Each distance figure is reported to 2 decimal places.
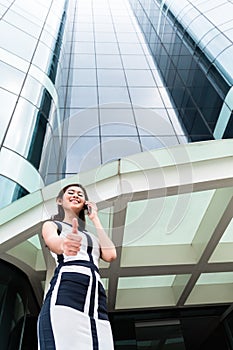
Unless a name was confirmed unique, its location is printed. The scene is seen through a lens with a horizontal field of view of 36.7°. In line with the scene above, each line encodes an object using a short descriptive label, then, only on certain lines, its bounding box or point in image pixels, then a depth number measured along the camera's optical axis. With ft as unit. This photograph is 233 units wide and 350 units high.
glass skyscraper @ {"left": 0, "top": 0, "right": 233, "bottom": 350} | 15.62
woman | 5.65
